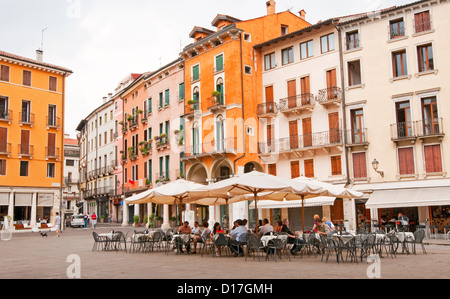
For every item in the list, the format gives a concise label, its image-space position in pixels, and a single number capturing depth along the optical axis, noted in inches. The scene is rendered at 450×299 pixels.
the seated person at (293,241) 597.6
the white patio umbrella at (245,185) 564.1
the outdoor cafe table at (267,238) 567.5
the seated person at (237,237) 605.0
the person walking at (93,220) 1909.9
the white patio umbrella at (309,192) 587.0
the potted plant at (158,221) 1734.7
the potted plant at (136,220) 1910.7
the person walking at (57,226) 1285.7
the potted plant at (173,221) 1662.3
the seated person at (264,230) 624.0
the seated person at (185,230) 704.2
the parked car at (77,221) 2076.8
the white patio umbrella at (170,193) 690.2
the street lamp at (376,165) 1090.1
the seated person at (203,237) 652.7
